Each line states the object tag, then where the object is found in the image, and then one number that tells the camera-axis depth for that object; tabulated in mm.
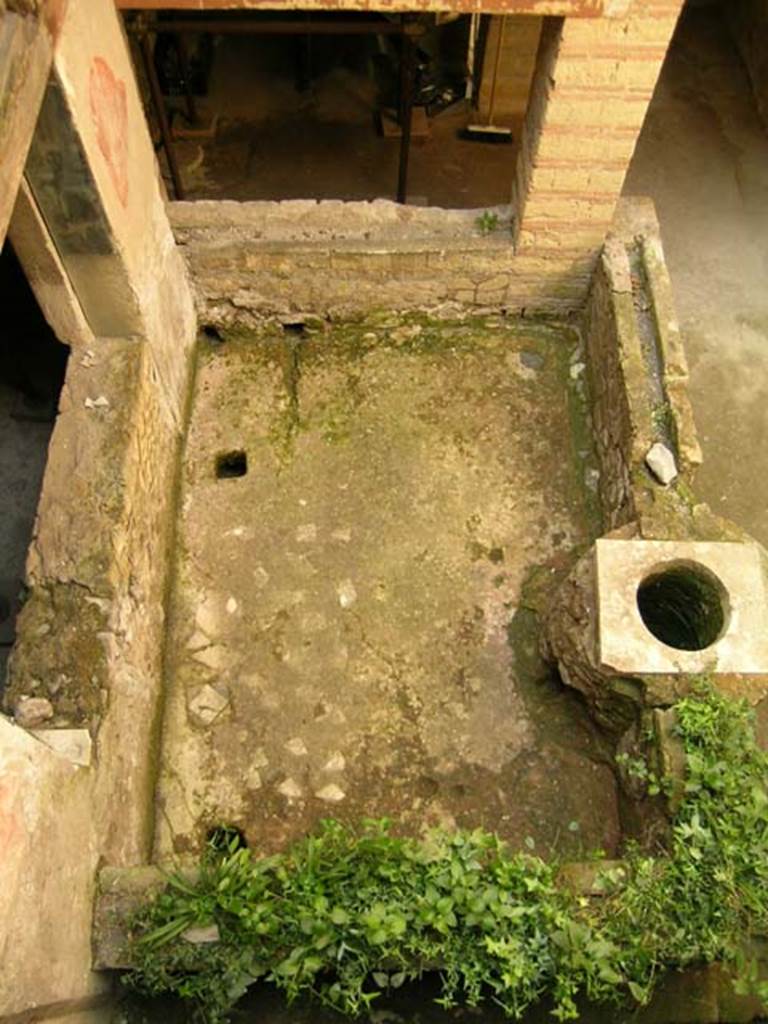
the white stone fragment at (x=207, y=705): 3814
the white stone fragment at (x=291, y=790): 3678
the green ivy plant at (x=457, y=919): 2791
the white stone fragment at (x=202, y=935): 2875
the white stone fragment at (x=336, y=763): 3732
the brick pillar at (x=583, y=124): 3404
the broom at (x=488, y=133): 6027
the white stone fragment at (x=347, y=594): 4066
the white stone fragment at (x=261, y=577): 4113
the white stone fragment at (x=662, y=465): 3742
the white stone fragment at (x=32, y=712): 3068
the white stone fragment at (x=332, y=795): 3668
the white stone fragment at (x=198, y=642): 3965
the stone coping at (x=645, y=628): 3350
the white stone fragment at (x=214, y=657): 3936
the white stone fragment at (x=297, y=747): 3764
